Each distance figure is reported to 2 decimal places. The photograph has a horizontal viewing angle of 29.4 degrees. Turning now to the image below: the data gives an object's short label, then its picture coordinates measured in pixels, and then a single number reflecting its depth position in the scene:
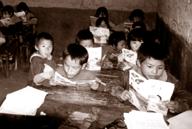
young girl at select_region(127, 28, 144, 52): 4.55
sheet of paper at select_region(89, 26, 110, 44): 4.89
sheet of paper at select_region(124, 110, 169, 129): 2.05
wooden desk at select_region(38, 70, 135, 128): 2.20
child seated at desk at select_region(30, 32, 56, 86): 2.96
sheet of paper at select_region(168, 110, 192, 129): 2.14
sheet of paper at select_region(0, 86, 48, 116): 2.20
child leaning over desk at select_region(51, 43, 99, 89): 2.93
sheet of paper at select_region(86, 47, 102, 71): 3.51
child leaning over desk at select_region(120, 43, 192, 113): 2.57
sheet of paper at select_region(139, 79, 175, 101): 2.26
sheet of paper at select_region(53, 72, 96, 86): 2.82
